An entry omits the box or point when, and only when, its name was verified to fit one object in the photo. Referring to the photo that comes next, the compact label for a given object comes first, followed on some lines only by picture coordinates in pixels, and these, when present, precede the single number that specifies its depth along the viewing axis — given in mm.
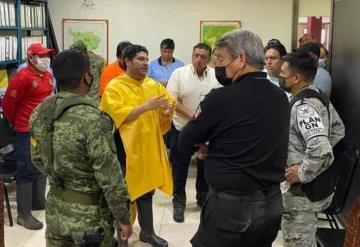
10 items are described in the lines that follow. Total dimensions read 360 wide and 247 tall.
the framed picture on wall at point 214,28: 6559
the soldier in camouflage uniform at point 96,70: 4676
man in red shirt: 3674
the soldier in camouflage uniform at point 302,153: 2246
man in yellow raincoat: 3043
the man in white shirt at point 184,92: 4005
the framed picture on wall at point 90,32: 6645
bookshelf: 5102
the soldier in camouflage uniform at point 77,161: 1914
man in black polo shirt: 1800
